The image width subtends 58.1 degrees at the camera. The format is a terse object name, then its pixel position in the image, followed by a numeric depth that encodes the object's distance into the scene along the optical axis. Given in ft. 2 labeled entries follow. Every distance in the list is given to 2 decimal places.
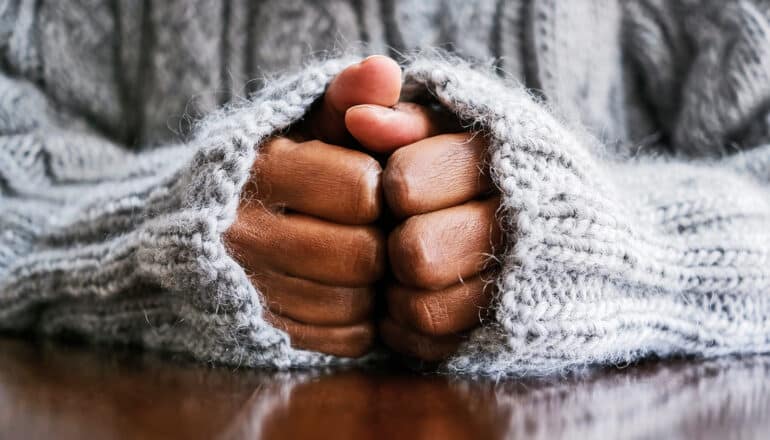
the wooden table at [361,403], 1.10
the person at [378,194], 1.48
